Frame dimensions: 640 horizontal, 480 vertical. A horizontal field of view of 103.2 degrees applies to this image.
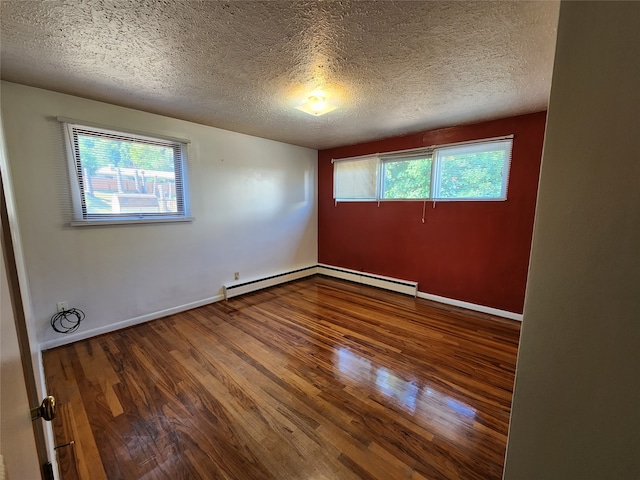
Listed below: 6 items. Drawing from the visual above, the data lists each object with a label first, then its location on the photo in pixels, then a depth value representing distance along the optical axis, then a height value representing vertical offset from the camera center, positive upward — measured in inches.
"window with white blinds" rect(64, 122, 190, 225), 92.0 +11.7
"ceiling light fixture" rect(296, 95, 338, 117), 88.8 +36.1
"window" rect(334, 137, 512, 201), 114.0 +17.5
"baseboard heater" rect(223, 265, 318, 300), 139.3 -46.1
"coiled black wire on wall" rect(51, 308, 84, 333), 91.3 -42.2
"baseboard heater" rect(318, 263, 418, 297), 144.9 -45.7
